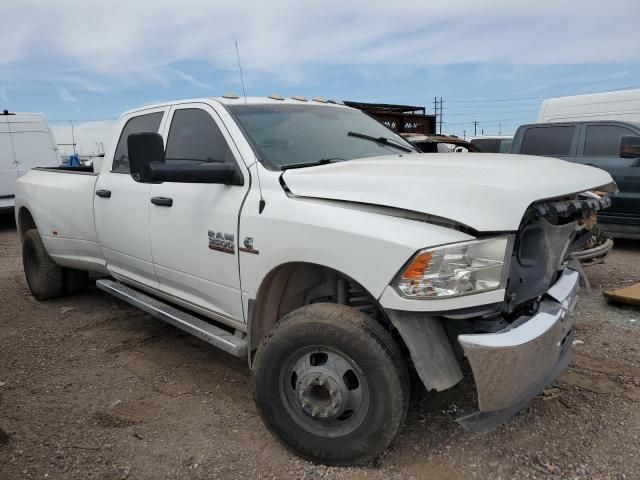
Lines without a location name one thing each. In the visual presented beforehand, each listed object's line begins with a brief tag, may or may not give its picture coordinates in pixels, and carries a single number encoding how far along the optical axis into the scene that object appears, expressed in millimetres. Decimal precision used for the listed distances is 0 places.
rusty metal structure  13198
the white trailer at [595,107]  8938
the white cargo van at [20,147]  11883
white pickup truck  2246
